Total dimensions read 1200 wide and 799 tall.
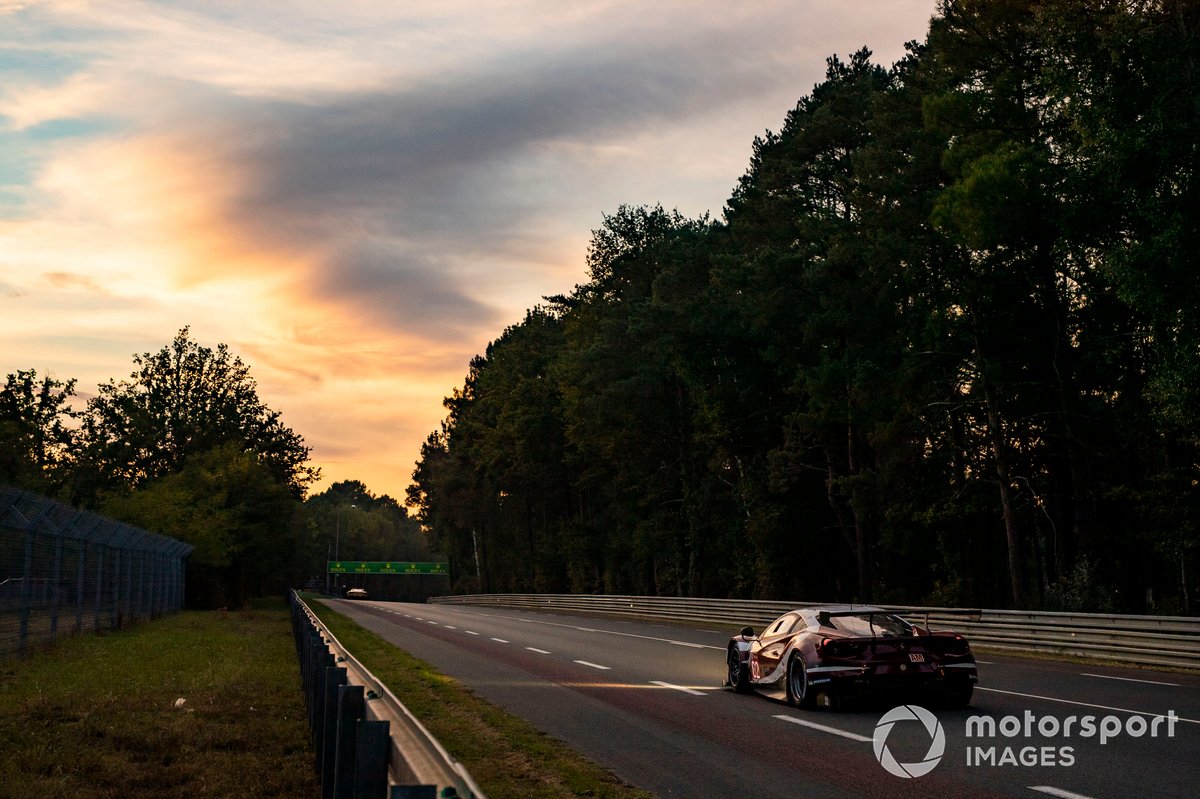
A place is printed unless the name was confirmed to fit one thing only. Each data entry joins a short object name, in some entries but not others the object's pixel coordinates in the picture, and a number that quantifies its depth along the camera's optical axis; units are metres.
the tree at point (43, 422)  85.75
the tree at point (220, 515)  64.44
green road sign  131.25
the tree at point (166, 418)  85.50
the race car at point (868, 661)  13.32
